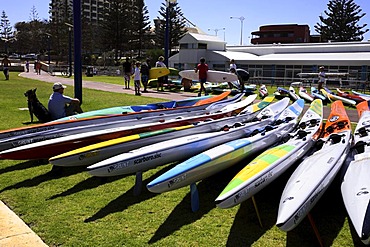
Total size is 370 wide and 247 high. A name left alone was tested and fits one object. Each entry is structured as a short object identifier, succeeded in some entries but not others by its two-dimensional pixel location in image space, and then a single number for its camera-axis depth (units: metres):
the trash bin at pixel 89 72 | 33.72
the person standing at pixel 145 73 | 17.53
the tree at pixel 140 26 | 61.97
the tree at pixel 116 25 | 59.50
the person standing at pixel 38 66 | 36.31
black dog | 8.21
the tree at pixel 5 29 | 86.38
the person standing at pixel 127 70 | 18.89
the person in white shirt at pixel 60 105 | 7.84
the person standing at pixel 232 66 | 17.86
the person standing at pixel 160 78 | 18.35
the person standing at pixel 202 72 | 15.55
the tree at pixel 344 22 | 53.81
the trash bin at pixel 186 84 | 18.45
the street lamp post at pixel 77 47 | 11.08
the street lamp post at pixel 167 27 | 17.02
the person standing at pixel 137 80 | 15.90
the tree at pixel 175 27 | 56.56
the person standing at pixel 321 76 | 17.22
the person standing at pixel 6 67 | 24.30
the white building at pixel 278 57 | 31.00
